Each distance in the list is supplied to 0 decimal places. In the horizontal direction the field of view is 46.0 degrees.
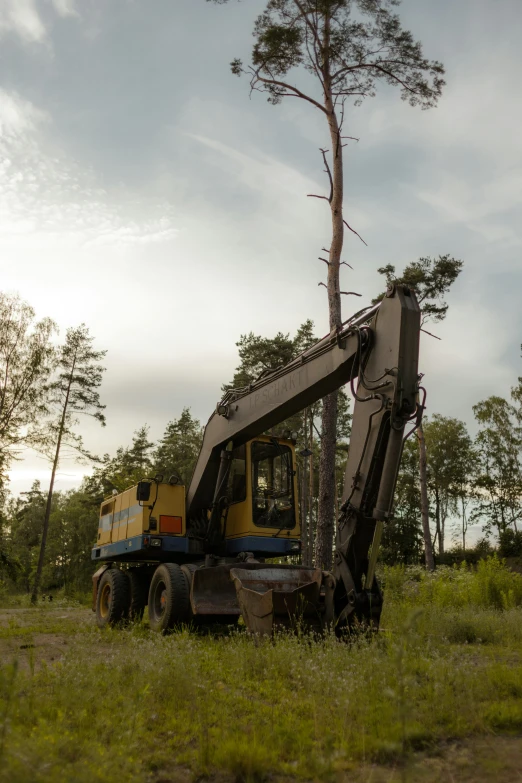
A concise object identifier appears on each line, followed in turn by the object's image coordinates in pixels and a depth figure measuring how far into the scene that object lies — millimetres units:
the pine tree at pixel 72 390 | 26094
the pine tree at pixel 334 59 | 15047
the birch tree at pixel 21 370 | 24719
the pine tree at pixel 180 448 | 39688
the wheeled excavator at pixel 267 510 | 7156
